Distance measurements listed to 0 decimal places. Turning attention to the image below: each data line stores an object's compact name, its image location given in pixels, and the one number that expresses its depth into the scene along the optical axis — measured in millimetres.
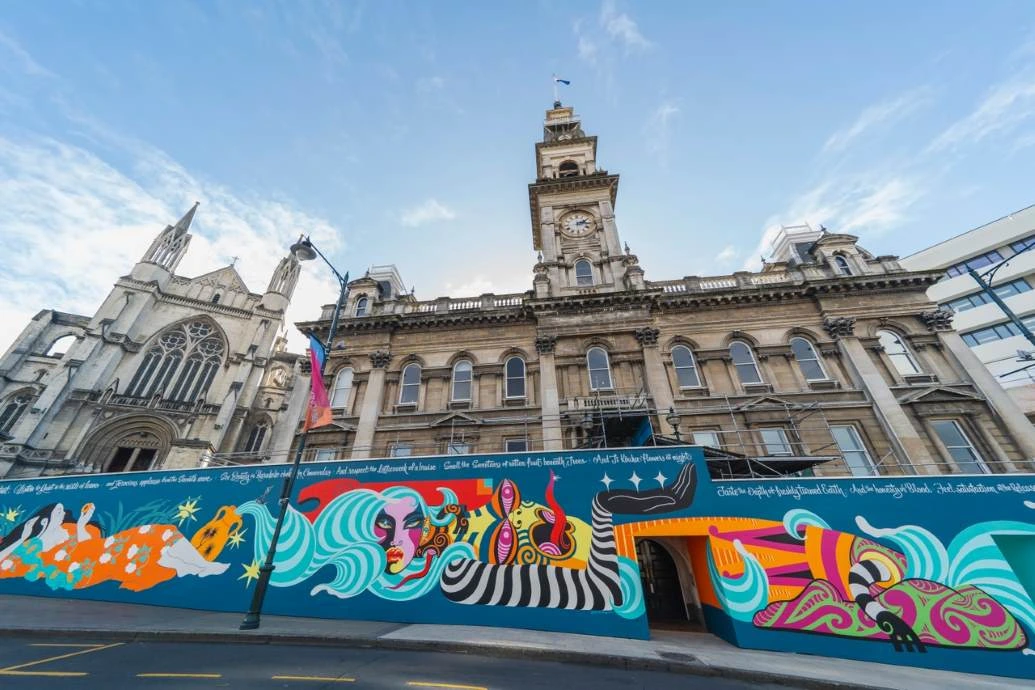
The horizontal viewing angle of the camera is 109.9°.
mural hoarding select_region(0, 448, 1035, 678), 8641
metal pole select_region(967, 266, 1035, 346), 12180
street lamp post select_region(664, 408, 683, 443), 15441
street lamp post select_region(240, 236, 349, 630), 8737
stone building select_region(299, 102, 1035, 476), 15391
